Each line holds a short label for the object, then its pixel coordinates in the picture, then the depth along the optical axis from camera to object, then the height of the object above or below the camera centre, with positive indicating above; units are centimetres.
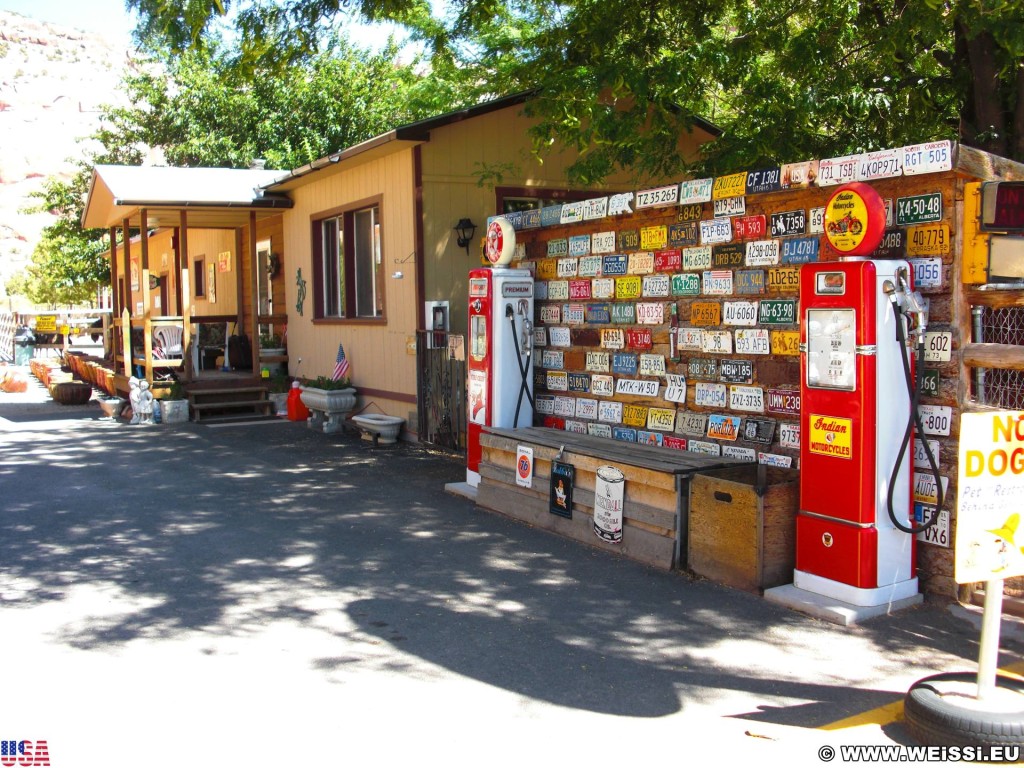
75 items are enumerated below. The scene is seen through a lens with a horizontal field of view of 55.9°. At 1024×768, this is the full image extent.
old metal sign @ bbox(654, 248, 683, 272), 758 +49
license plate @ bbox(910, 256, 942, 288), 559 +28
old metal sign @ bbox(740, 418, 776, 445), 678 -77
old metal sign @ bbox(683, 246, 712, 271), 728 +49
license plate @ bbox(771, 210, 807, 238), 650 +67
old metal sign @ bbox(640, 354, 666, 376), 777 -35
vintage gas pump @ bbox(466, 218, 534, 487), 882 -18
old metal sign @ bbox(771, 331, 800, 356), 654 -14
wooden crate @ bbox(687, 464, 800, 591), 582 -128
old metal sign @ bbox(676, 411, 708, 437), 737 -78
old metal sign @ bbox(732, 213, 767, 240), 681 +67
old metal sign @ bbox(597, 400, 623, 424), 827 -77
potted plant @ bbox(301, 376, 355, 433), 1314 -105
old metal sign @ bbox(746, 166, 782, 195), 652 +97
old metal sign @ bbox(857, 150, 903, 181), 569 +93
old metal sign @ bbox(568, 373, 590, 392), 862 -54
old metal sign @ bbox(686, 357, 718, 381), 725 -35
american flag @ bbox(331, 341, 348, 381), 1374 -59
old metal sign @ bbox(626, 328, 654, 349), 788 -13
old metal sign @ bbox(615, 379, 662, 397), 785 -54
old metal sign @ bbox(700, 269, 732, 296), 707 +29
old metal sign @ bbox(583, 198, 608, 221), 811 +96
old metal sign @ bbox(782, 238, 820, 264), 643 +48
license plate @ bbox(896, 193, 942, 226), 558 +65
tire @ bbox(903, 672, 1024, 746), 371 -157
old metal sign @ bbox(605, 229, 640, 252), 802 +69
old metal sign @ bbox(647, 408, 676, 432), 769 -78
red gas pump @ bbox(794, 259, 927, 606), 536 -64
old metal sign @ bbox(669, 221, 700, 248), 741 +68
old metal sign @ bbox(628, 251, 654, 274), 788 +49
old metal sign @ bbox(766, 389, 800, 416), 661 -56
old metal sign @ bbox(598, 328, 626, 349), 820 -14
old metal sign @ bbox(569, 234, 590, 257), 855 +69
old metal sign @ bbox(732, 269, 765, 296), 682 +28
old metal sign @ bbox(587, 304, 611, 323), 836 +8
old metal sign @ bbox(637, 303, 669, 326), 778 +7
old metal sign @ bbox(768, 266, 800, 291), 656 +30
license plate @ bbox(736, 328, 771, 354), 679 -14
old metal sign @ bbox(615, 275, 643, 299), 802 +29
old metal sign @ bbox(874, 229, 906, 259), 577 +45
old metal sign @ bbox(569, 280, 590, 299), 859 +30
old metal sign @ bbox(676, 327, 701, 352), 737 -13
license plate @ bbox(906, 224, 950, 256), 555 +47
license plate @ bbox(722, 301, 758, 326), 688 +6
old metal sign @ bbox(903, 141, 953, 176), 539 +92
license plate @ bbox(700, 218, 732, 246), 707 +67
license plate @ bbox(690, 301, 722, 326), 718 +6
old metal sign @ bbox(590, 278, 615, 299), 830 +30
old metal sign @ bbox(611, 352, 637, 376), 807 -35
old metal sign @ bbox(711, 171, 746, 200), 679 +97
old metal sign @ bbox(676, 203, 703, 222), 737 +85
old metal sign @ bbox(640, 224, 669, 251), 770 +68
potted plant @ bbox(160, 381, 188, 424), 1406 -114
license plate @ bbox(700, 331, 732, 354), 708 -15
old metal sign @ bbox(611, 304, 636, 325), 809 +7
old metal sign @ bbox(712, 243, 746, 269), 698 +48
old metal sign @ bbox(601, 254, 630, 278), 816 +49
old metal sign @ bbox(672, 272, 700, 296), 739 +29
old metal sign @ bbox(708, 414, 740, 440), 706 -78
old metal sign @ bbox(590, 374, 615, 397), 834 -55
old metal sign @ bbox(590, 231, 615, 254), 828 +69
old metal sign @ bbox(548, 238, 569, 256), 880 +70
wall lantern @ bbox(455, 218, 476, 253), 1208 +116
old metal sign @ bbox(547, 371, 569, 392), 888 -54
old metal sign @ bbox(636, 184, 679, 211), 745 +98
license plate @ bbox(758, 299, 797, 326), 657 +7
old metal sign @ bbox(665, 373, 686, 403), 756 -52
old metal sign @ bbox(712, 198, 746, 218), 694 +84
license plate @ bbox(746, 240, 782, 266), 670 +48
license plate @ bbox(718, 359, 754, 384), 695 -36
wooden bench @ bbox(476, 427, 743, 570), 634 -120
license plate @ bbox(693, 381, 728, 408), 717 -55
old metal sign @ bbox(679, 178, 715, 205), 710 +98
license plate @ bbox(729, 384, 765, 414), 686 -55
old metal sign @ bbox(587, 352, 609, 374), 841 -35
